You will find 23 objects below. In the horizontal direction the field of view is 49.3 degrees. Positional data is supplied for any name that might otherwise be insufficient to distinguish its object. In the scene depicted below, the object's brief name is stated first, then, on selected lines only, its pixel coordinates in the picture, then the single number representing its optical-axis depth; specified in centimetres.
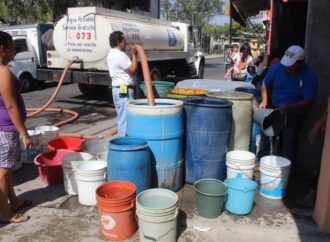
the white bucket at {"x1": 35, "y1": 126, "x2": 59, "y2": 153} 571
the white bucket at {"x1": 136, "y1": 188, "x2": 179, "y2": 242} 325
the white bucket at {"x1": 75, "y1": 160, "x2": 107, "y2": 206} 416
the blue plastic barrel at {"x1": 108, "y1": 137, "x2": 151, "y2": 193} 386
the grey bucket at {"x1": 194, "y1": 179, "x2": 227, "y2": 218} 384
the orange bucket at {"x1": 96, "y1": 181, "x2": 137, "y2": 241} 342
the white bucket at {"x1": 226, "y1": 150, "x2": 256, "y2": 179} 441
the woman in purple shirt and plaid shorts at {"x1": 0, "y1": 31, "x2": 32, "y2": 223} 341
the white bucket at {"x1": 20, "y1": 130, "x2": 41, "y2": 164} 552
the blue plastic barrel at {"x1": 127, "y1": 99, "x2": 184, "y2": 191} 415
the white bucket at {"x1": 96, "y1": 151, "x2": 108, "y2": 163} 481
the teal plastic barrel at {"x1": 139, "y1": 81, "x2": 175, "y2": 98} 710
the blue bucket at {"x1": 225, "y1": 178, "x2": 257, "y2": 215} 392
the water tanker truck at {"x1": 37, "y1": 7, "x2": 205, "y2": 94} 935
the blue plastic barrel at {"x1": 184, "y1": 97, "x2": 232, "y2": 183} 440
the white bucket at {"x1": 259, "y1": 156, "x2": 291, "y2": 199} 433
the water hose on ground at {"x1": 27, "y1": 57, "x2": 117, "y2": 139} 715
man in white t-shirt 583
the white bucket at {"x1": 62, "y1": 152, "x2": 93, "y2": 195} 441
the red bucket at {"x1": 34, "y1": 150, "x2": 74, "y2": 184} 475
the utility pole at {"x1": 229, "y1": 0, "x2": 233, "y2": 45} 1331
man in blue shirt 458
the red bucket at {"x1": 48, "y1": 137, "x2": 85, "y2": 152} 550
